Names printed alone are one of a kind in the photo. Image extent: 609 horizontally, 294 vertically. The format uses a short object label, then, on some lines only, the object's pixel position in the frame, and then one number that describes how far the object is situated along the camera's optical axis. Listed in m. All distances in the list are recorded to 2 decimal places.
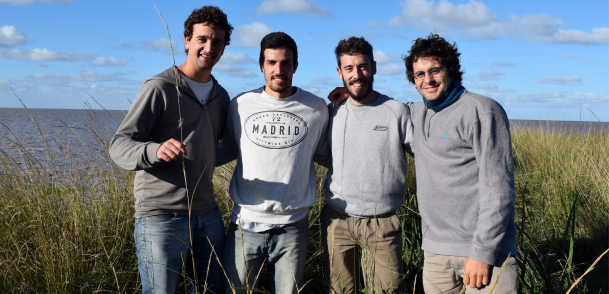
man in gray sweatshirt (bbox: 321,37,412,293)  2.51
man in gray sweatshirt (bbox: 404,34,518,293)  1.85
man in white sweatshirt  2.44
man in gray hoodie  2.25
